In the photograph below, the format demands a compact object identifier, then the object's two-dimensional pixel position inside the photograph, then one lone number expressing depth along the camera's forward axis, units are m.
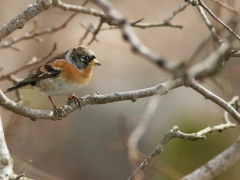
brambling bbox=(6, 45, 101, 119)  9.55
